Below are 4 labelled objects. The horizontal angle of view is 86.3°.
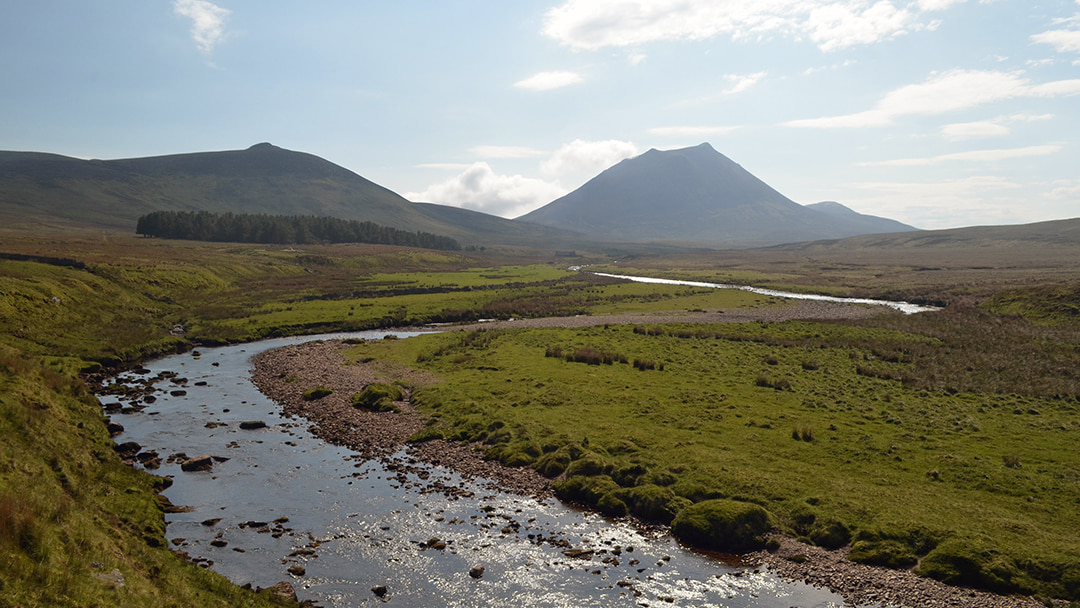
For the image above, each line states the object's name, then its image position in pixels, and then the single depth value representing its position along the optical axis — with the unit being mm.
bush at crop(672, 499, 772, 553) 23859
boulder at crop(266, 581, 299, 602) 19547
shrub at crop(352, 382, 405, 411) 41625
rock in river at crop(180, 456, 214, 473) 30312
